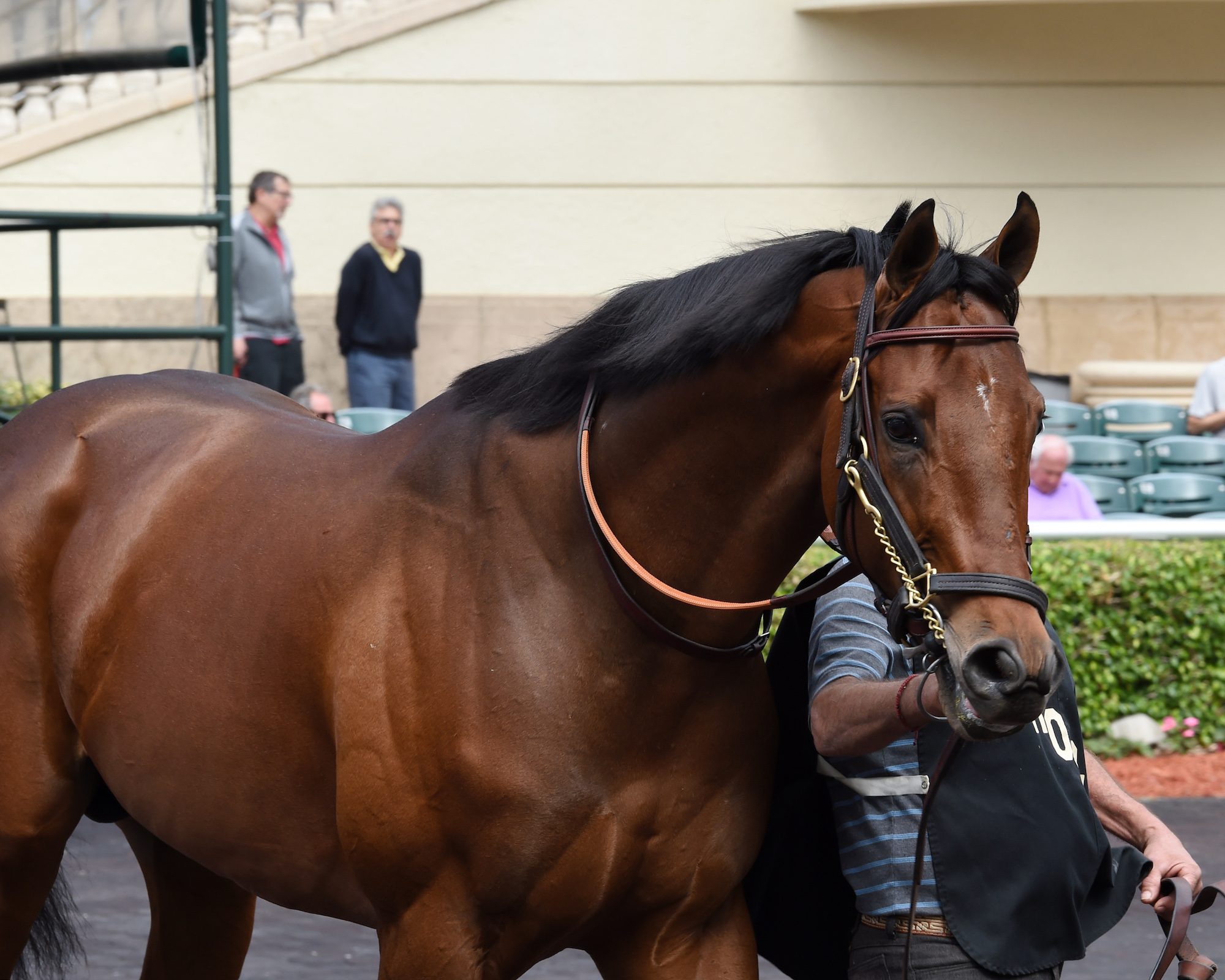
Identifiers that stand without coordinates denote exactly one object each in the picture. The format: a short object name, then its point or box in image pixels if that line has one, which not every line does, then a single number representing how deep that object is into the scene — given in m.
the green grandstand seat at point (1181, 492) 17.11
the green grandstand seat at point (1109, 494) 17.31
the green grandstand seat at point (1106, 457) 18.12
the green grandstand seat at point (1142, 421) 19.47
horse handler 4.75
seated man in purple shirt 14.37
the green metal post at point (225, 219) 10.58
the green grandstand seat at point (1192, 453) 17.91
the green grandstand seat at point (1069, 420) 19.42
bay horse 4.11
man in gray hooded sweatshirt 17.03
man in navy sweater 18.72
